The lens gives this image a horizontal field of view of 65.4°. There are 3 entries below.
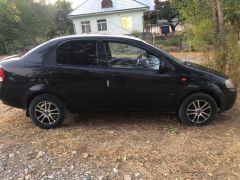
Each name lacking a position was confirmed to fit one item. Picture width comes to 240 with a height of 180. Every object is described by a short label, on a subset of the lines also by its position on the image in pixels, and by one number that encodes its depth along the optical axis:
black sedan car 3.23
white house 20.25
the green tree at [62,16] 24.24
